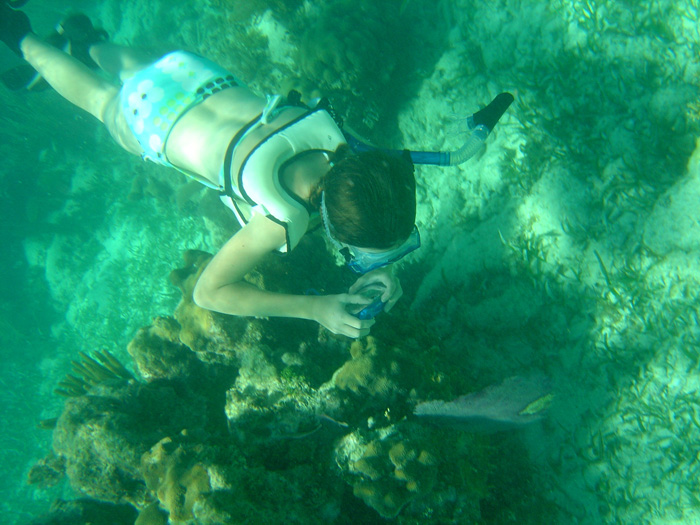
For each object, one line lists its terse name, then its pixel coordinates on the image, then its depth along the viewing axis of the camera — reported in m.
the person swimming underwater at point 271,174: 1.81
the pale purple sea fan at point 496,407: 2.61
